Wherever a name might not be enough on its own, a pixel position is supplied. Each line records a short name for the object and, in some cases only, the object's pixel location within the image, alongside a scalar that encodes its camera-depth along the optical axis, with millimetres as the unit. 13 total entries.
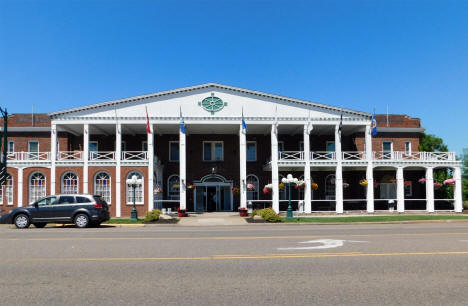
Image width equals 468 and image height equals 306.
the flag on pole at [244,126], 28547
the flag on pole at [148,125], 28019
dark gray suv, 18750
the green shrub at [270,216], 22109
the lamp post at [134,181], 24156
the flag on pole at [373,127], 28545
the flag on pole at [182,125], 28328
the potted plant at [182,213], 27922
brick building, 29016
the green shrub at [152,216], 22703
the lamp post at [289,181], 24281
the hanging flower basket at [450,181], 30250
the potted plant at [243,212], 27797
